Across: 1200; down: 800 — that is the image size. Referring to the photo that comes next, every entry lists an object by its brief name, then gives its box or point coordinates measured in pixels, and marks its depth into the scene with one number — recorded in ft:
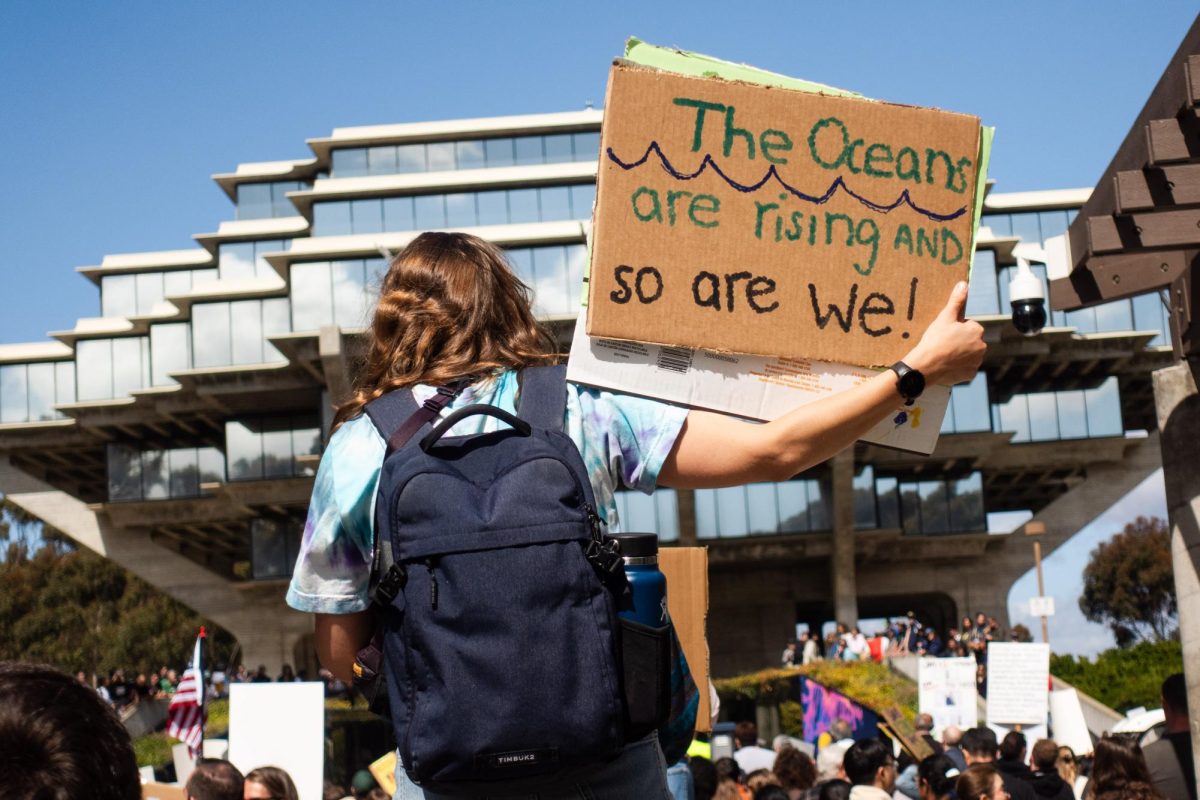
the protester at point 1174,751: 24.06
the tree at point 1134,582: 264.11
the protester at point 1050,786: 24.41
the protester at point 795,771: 32.12
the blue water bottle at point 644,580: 8.10
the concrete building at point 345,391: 165.58
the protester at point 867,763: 28.40
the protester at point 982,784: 22.18
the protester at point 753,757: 44.09
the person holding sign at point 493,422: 8.68
